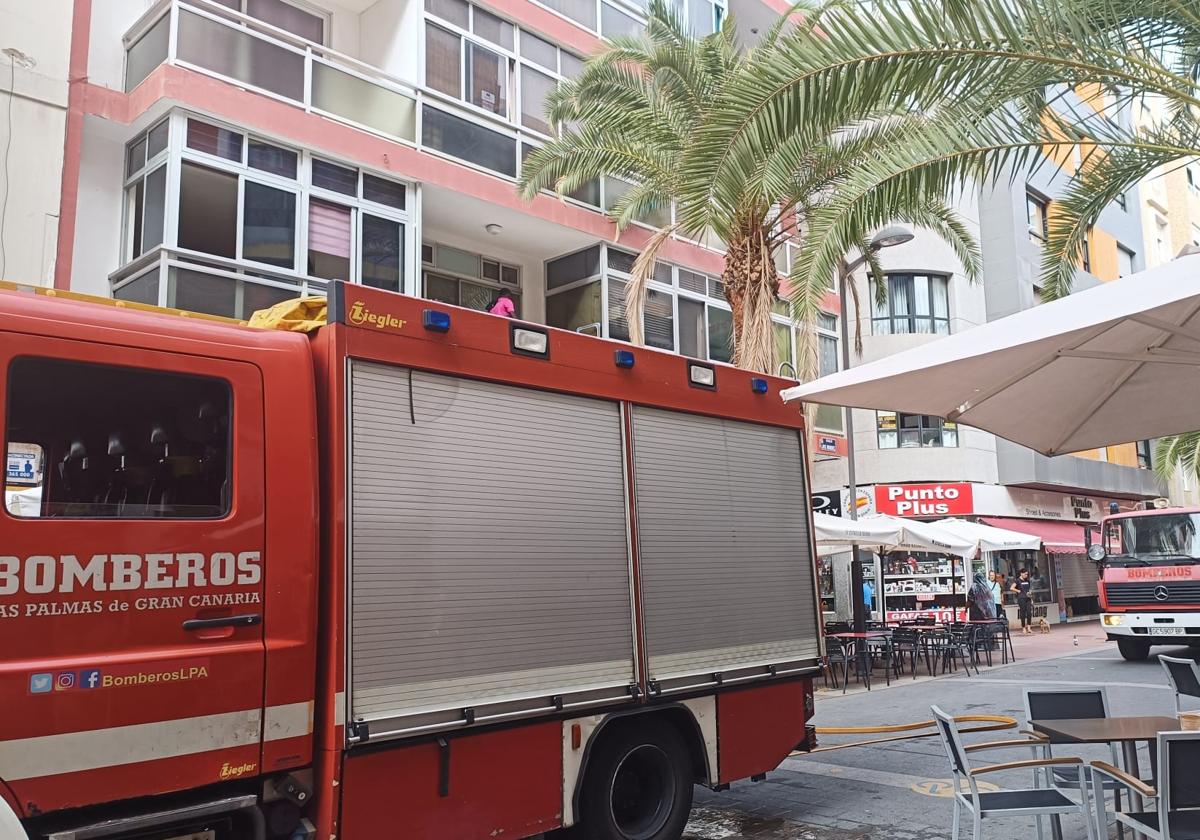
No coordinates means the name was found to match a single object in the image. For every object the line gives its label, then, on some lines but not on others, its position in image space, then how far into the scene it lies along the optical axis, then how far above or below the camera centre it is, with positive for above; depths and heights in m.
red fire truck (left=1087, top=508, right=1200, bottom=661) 15.96 -0.13
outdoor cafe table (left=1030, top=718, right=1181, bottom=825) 5.25 -0.89
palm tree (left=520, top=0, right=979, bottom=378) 13.22 +6.22
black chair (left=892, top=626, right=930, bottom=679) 15.87 -1.10
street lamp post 16.72 +2.64
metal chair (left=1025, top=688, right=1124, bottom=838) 6.17 -0.84
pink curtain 12.86 +4.77
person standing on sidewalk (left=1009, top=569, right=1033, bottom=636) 26.60 -0.83
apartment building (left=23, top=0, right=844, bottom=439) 11.79 +5.81
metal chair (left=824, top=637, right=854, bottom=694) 14.42 -1.16
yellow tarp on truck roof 4.98 +1.41
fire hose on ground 9.76 -1.62
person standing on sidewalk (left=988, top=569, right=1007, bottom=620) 24.93 -0.50
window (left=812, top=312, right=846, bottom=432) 23.18 +5.31
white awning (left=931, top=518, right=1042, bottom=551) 18.94 +0.73
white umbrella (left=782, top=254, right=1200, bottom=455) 4.65 +1.20
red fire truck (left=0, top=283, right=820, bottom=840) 3.82 +0.03
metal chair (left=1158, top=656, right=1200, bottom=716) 7.43 -0.82
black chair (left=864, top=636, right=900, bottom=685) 15.53 -1.24
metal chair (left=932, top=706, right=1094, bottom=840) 5.11 -1.21
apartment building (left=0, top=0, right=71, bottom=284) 11.13 +5.33
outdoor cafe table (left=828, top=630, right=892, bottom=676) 15.13 -0.97
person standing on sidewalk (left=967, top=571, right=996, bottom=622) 20.81 -0.64
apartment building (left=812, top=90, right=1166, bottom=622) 28.20 +3.46
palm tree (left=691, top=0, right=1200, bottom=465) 6.96 +3.71
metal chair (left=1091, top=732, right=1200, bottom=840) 4.33 -0.96
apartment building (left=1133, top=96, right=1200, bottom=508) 44.97 +16.80
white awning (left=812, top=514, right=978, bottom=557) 14.91 +0.64
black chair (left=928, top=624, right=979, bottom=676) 16.67 -1.17
